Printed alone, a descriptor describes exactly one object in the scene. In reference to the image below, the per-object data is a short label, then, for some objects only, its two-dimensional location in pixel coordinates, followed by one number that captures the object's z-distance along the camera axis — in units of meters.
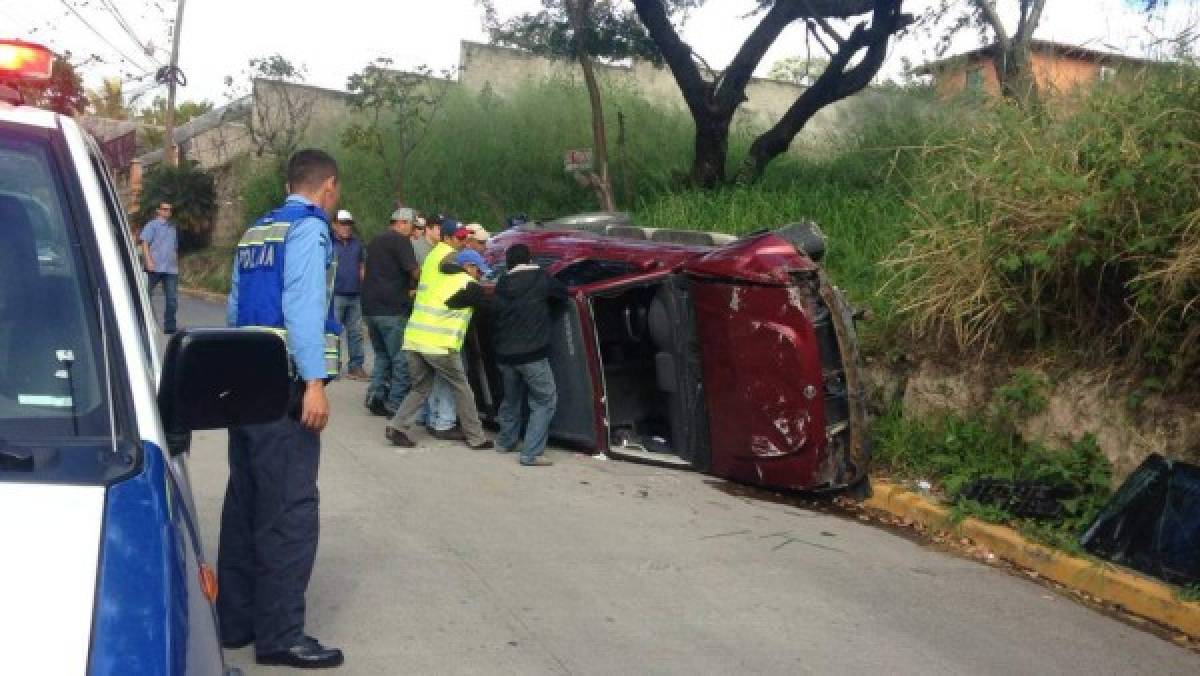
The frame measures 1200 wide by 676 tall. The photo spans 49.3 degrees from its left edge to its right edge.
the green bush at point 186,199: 28.92
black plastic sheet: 6.91
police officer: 4.97
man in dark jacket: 9.48
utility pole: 28.83
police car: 2.15
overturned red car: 8.49
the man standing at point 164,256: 15.64
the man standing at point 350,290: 13.20
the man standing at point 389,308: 11.23
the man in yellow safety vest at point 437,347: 9.88
